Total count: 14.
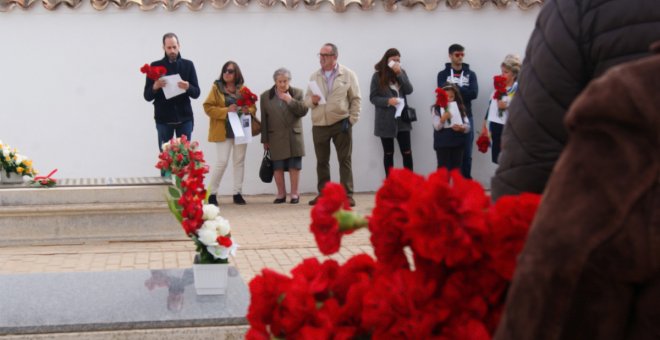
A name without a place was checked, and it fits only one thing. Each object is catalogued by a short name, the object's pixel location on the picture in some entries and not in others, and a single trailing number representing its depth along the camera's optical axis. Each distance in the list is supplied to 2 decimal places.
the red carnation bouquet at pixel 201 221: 4.93
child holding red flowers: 11.97
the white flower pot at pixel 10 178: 9.27
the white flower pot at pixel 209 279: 4.83
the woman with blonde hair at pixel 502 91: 11.88
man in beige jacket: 11.79
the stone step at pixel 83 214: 8.68
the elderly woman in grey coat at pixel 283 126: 12.04
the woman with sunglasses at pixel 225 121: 12.02
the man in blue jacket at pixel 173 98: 11.37
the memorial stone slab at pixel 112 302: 4.17
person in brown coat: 1.20
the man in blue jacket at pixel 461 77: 13.47
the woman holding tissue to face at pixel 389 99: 12.85
